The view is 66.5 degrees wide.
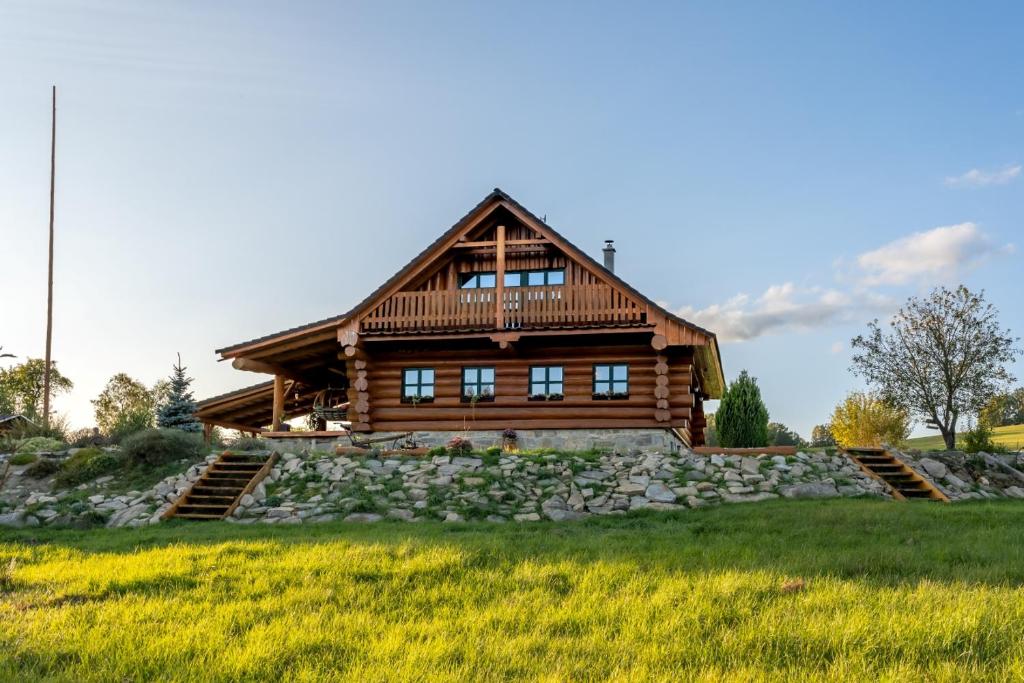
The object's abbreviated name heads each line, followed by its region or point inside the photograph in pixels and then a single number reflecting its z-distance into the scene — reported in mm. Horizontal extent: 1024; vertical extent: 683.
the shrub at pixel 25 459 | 20188
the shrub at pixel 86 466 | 19062
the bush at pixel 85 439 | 24197
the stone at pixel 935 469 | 18703
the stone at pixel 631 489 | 16109
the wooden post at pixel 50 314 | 29750
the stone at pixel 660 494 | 15778
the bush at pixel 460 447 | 18500
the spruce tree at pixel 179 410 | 31328
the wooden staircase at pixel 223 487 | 16109
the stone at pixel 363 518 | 14594
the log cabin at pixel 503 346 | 22391
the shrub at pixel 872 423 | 33594
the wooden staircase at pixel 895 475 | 17125
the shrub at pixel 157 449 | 19578
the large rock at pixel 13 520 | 16109
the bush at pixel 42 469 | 19511
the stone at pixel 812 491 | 16234
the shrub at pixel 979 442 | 21734
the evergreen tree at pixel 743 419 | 24484
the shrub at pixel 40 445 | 22134
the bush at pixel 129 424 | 27256
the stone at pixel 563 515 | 14633
